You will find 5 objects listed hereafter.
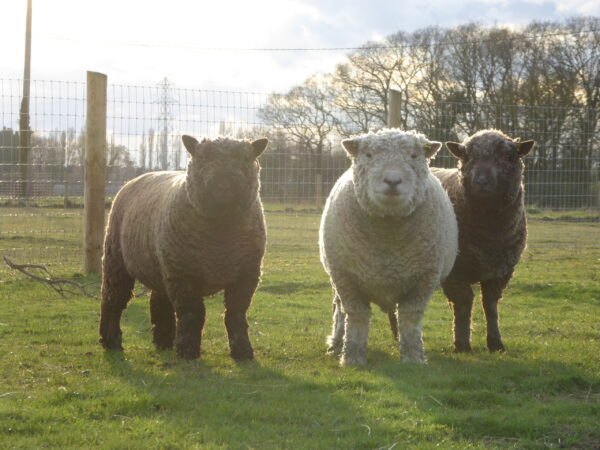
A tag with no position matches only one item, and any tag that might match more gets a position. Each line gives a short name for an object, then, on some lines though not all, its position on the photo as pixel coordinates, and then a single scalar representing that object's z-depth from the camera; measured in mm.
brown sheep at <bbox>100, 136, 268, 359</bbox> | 5863
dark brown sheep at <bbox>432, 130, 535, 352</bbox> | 6438
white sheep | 5789
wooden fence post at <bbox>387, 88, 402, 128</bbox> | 11398
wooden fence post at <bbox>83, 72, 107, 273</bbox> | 10789
